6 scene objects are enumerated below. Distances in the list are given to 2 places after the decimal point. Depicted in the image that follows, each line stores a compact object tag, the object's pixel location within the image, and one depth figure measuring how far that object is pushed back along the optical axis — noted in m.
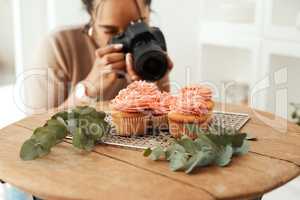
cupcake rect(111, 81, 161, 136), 1.15
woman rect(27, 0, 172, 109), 1.82
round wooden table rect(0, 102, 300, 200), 0.88
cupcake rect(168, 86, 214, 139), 1.11
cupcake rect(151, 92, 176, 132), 1.18
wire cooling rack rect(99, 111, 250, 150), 1.11
